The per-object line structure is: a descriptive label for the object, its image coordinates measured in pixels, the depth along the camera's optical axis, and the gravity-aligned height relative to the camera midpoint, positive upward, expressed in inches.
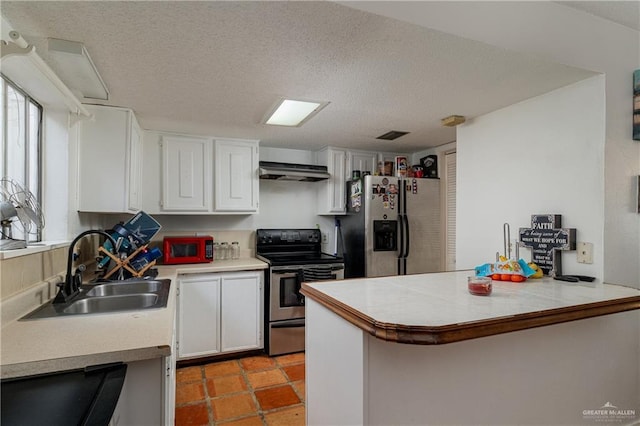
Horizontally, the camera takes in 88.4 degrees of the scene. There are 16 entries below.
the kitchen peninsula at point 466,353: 49.3 -24.5
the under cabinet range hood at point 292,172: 136.6 +18.1
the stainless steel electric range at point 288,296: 127.9 -32.3
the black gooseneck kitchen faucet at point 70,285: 68.8 -15.8
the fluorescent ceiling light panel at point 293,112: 95.7 +32.1
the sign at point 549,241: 78.2 -6.4
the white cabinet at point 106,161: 95.1 +15.6
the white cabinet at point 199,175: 125.4 +15.4
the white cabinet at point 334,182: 154.0 +15.1
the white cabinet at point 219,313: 118.0 -36.9
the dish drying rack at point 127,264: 90.4 -14.6
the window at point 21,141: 66.9 +16.2
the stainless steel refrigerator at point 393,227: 140.9 -5.7
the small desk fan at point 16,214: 58.9 -0.2
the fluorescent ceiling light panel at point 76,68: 62.2 +31.6
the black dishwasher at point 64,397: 34.9 -21.7
